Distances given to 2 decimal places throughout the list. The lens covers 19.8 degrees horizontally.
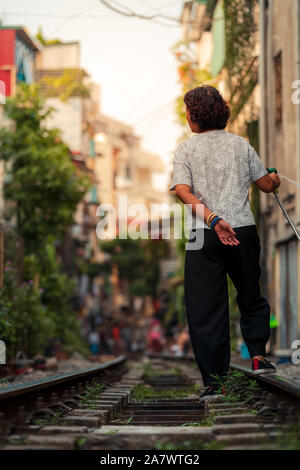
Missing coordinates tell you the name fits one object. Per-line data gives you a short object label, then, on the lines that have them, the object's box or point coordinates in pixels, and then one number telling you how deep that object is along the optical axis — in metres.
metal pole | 6.01
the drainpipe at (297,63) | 14.42
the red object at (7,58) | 30.42
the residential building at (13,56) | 29.52
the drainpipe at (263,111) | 17.52
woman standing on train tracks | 5.38
